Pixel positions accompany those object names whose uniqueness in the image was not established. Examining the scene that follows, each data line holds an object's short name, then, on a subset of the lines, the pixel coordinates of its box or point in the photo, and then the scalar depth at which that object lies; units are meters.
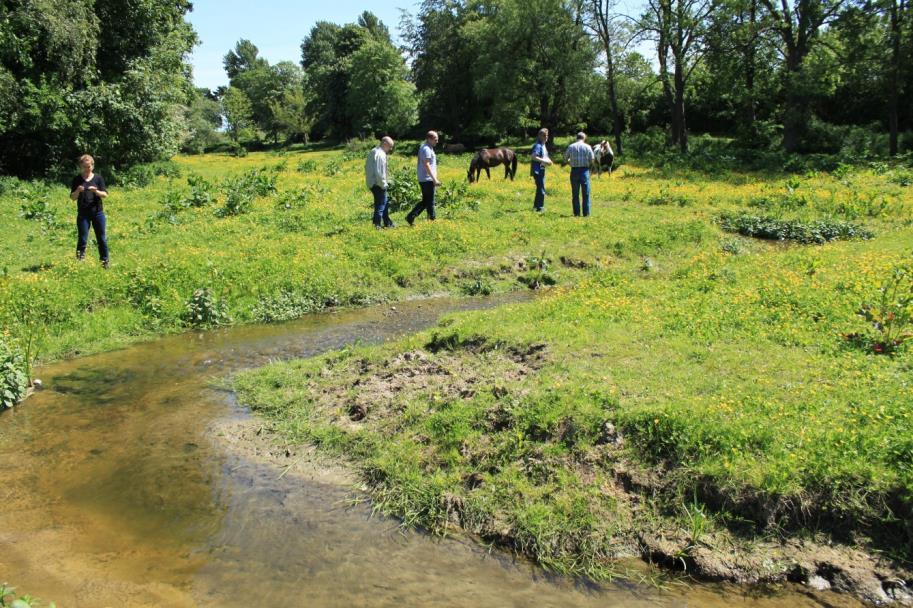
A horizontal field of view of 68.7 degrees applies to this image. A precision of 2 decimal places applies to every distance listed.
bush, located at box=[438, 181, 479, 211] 19.17
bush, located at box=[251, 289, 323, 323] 12.10
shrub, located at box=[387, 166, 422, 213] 19.38
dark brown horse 25.55
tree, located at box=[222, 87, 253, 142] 89.75
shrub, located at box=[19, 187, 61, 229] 18.23
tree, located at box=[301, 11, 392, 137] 69.88
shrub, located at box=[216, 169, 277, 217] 19.27
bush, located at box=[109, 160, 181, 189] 27.30
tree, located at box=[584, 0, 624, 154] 39.47
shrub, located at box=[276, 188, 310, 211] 19.83
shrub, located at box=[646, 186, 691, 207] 21.34
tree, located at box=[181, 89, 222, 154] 69.88
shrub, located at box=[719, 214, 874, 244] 16.75
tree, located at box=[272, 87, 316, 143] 74.95
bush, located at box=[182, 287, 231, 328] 11.60
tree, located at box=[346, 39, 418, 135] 60.69
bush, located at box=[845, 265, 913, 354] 7.46
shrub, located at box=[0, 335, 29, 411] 7.93
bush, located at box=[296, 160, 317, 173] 33.56
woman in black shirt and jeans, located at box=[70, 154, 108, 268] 13.30
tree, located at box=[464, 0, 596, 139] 40.97
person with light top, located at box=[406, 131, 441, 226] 15.69
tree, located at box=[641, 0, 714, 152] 35.19
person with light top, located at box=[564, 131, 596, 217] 17.47
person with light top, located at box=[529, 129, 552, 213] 18.66
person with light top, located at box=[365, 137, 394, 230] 15.21
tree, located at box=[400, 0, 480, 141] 54.75
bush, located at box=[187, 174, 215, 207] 20.66
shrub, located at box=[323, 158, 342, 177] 31.54
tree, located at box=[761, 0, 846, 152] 31.59
